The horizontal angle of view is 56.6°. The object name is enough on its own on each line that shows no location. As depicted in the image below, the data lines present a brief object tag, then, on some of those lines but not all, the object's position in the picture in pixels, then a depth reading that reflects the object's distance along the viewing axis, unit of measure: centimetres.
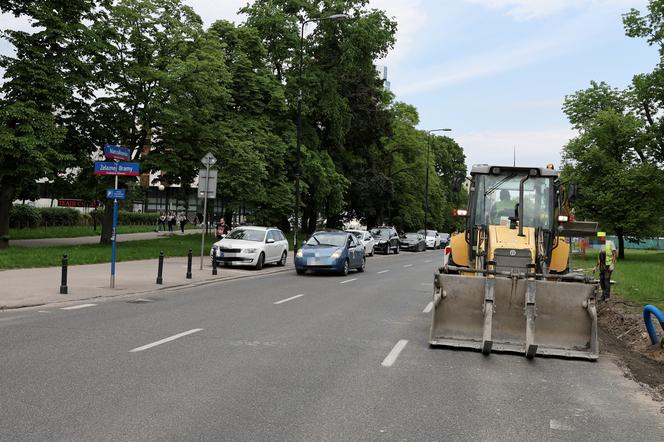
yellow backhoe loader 863
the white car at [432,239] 5973
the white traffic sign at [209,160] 2131
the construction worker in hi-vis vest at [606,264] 1617
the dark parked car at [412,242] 5091
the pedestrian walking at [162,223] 5376
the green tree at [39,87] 2384
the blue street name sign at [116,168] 1504
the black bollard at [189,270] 1863
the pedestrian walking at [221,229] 3178
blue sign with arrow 1488
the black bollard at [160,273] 1672
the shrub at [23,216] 3684
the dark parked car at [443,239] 6577
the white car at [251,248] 2345
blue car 2208
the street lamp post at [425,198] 6219
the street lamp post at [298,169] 2912
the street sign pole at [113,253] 1494
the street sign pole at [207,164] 2130
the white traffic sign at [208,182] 2131
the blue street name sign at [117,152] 1469
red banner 6183
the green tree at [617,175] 4038
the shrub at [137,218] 5525
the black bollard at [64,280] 1366
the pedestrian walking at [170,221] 5047
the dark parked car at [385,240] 4309
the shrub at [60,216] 4134
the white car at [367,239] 3753
